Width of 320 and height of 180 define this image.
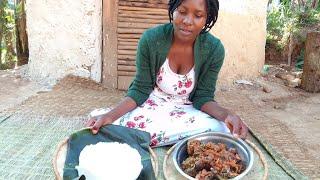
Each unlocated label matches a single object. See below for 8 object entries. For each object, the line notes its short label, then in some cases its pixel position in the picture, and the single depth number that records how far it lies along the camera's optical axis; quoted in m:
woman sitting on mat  1.39
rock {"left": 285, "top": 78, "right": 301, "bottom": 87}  2.63
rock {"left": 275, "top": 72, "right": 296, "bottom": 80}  2.72
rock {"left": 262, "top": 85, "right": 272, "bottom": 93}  2.44
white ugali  1.04
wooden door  2.21
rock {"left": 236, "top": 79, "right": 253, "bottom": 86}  2.47
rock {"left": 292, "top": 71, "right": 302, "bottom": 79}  2.79
